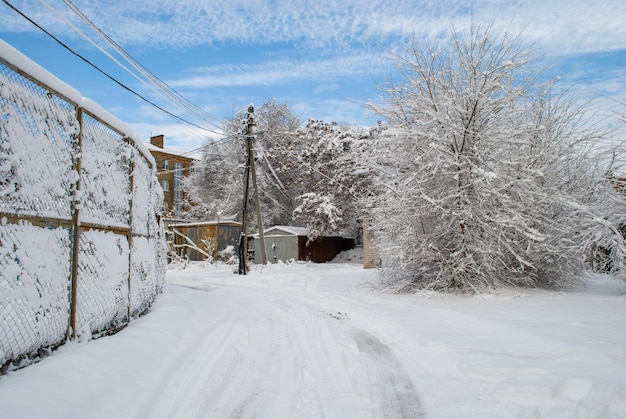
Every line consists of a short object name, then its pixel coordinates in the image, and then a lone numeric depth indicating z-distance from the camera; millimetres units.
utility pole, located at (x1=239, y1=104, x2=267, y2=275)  18203
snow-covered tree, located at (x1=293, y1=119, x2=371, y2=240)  27609
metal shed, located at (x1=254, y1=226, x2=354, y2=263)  27453
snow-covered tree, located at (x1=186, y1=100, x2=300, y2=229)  35344
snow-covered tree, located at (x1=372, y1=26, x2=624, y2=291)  9719
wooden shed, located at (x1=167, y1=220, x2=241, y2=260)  25484
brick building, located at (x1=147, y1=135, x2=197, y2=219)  50531
